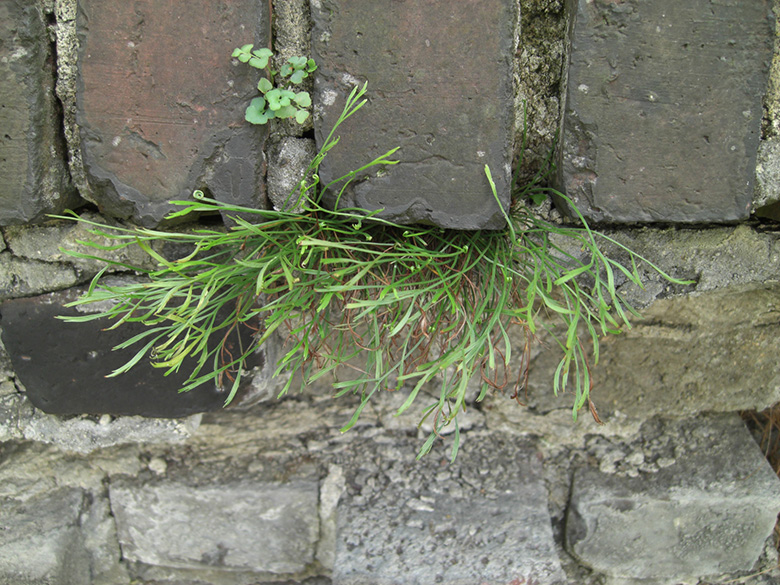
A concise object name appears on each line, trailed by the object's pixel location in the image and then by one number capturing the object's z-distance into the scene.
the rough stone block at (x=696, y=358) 0.39
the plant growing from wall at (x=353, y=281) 0.32
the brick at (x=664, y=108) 0.32
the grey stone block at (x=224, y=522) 0.40
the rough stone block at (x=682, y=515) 0.39
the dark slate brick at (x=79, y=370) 0.36
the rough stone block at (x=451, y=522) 0.37
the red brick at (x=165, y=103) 0.32
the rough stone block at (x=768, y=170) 0.33
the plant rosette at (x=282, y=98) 0.32
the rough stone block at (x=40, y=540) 0.40
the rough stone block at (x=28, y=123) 0.33
